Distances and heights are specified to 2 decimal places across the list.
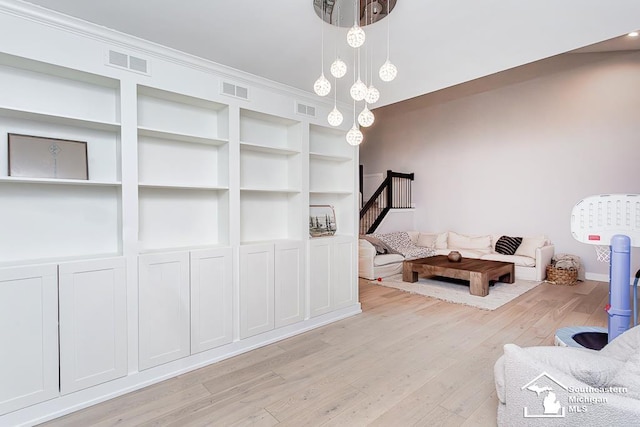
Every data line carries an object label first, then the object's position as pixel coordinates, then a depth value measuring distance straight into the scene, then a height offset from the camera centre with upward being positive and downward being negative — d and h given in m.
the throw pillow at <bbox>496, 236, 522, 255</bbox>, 6.15 -0.70
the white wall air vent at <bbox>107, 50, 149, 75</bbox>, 2.34 +1.10
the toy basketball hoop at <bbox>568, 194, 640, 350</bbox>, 2.00 -0.16
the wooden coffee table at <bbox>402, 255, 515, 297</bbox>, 4.73 -0.98
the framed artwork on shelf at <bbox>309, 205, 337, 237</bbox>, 3.80 -0.15
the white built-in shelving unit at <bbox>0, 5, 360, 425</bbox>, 2.08 -0.17
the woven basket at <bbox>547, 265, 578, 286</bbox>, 5.31 -1.13
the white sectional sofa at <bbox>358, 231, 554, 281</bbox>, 5.66 -0.88
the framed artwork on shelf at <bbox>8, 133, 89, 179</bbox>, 2.16 +0.36
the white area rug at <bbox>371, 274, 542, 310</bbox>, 4.45 -1.28
